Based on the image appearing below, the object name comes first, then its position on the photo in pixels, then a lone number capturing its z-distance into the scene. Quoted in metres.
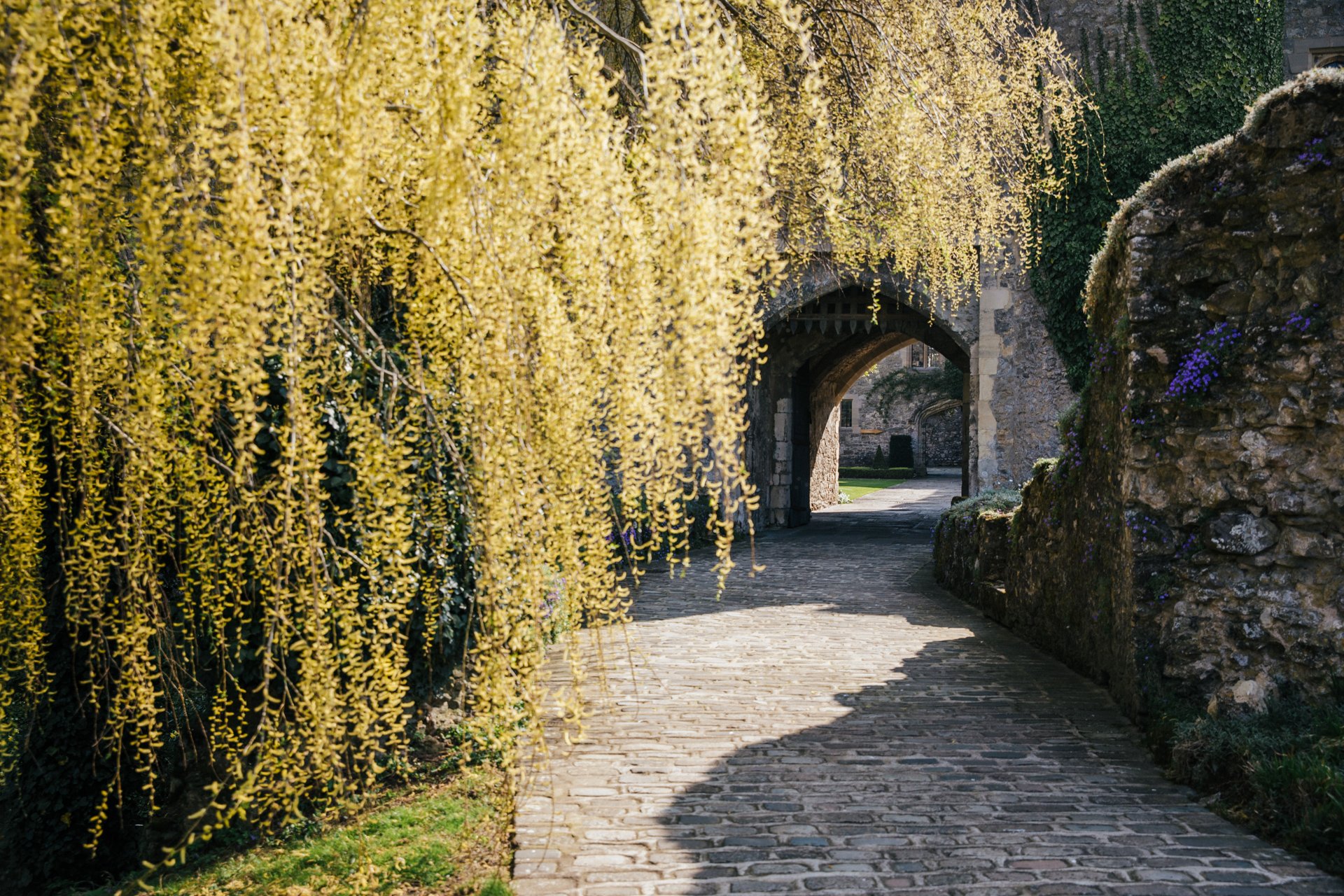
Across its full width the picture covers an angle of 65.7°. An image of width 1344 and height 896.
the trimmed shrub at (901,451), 43.25
